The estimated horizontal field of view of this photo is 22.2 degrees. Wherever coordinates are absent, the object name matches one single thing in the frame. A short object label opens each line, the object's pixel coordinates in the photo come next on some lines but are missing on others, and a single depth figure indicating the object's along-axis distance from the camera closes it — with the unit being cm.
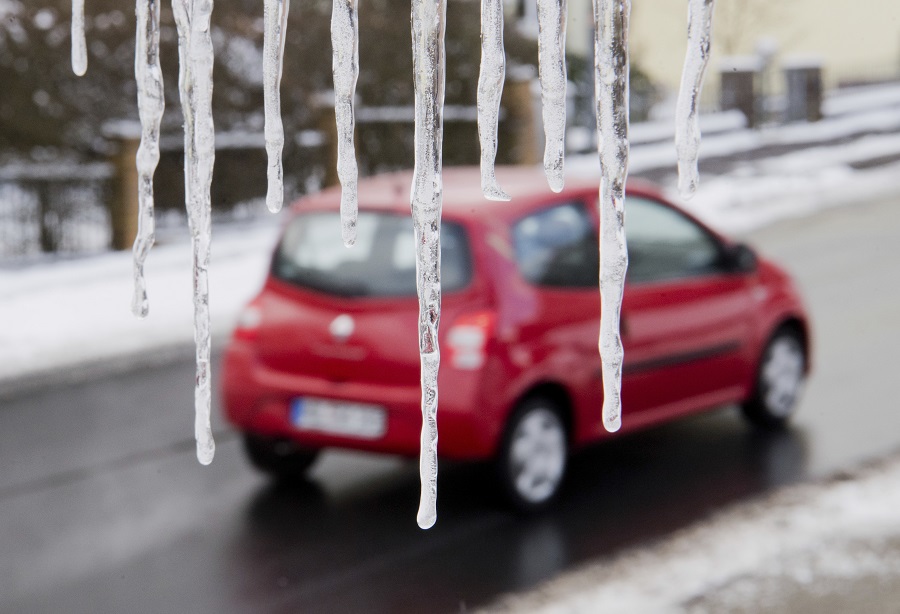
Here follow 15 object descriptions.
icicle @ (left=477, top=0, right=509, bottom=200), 386
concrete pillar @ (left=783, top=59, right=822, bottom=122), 3720
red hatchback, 1029
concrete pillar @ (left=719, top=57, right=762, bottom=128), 3482
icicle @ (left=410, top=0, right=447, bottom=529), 386
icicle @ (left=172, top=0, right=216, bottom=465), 413
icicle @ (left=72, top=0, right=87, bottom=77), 468
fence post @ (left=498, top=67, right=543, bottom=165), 2681
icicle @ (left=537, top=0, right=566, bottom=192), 383
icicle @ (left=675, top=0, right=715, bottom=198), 403
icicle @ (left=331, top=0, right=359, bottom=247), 395
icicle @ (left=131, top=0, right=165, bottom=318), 425
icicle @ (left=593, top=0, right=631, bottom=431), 403
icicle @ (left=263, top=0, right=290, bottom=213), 409
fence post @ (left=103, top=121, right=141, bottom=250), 2208
